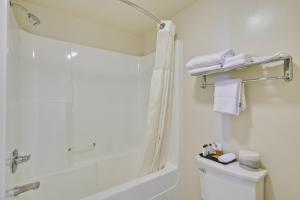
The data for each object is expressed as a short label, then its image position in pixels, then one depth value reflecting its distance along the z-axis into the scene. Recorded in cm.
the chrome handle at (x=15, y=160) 124
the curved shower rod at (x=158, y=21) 148
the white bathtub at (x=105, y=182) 132
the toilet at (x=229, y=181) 104
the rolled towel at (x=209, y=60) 123
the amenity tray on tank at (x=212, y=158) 124
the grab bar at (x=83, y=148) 189
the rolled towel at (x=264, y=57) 98
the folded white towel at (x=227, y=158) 121
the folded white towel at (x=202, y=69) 126
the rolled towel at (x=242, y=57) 108
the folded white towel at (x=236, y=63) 108
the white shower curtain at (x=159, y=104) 167
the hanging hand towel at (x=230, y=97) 118
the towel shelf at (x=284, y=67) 99
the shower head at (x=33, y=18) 131
